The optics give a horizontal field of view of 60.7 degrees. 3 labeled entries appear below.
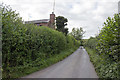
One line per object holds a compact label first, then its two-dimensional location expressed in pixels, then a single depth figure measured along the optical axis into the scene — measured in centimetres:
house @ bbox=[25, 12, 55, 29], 2375
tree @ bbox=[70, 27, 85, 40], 6444
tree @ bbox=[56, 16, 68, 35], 2062
